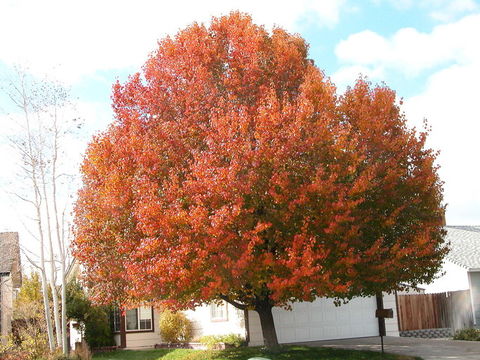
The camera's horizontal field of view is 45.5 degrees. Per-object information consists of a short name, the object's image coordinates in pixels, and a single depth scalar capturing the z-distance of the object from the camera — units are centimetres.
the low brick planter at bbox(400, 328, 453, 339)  2575
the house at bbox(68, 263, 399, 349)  2174
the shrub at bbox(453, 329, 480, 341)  2216
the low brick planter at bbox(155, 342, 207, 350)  2249
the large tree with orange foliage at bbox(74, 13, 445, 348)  1439
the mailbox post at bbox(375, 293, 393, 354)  1733
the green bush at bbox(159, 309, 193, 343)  2428
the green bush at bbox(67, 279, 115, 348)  2606
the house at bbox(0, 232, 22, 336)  2761
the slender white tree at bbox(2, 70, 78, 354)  2078
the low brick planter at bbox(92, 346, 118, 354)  2625
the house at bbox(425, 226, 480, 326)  2600
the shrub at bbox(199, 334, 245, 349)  2103
